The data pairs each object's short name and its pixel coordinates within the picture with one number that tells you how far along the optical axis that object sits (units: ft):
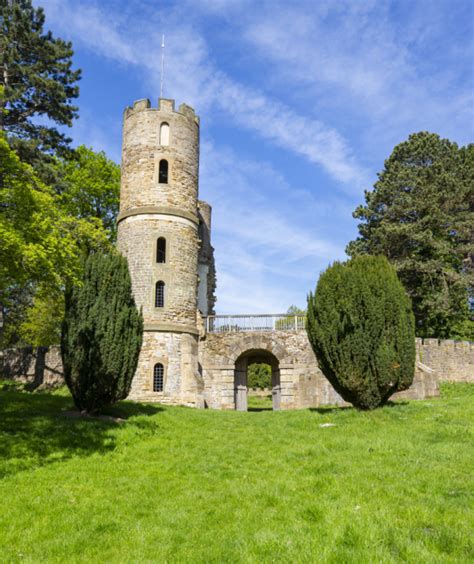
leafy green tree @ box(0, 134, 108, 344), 38.65
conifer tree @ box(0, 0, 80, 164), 68.33
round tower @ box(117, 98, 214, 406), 69.31
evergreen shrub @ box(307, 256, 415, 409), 44.57
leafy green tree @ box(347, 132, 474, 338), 94.63
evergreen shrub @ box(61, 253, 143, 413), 45.29
